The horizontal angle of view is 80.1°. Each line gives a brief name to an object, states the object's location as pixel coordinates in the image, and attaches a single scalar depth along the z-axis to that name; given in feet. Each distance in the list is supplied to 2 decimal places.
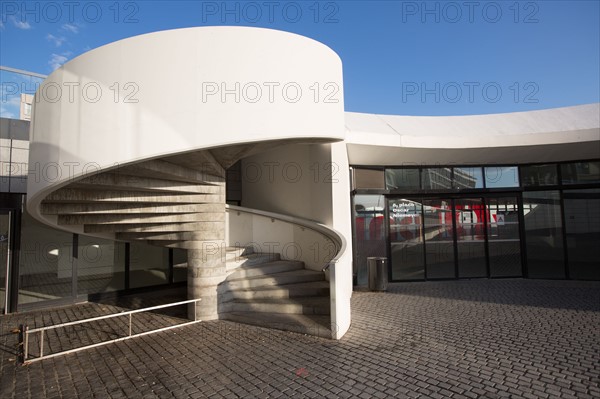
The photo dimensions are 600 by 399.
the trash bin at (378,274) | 28.66
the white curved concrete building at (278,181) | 15.40
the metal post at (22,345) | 15.52
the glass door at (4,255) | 25.23
